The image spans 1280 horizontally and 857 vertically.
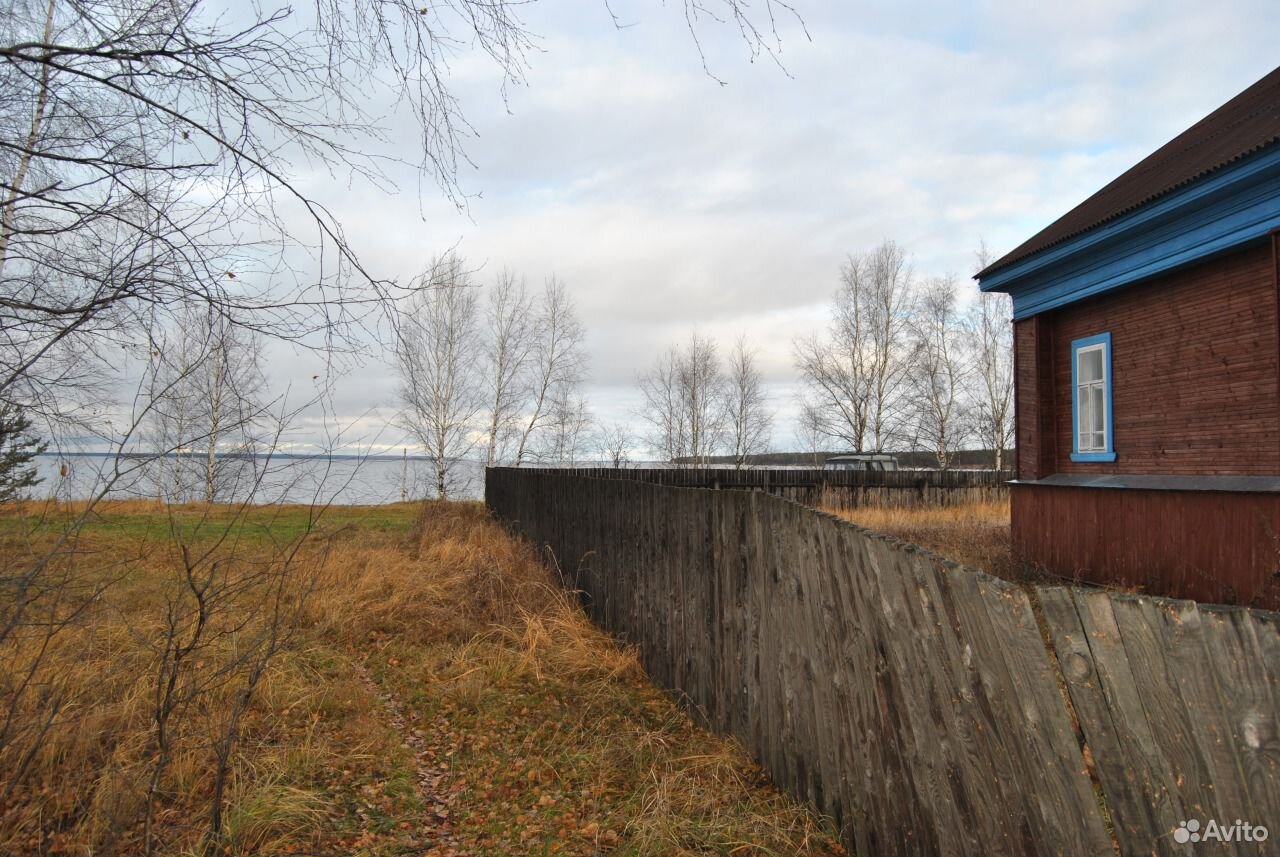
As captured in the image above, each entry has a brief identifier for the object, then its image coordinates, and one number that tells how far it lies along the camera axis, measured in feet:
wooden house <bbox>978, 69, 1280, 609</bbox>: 23.95
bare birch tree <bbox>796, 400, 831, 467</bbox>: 111.14
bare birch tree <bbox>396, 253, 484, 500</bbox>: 81.10
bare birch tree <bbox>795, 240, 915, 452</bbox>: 101.65
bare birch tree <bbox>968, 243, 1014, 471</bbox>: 96.17
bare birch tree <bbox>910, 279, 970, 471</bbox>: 100.99
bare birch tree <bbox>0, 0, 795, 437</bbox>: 8.88
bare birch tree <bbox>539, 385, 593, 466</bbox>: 93.45
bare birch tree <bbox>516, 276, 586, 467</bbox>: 91.09
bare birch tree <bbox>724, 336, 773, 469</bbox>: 124.98
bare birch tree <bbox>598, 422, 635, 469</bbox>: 90.12
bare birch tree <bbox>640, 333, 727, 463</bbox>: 122.52
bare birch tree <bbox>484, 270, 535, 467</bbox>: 87.71
